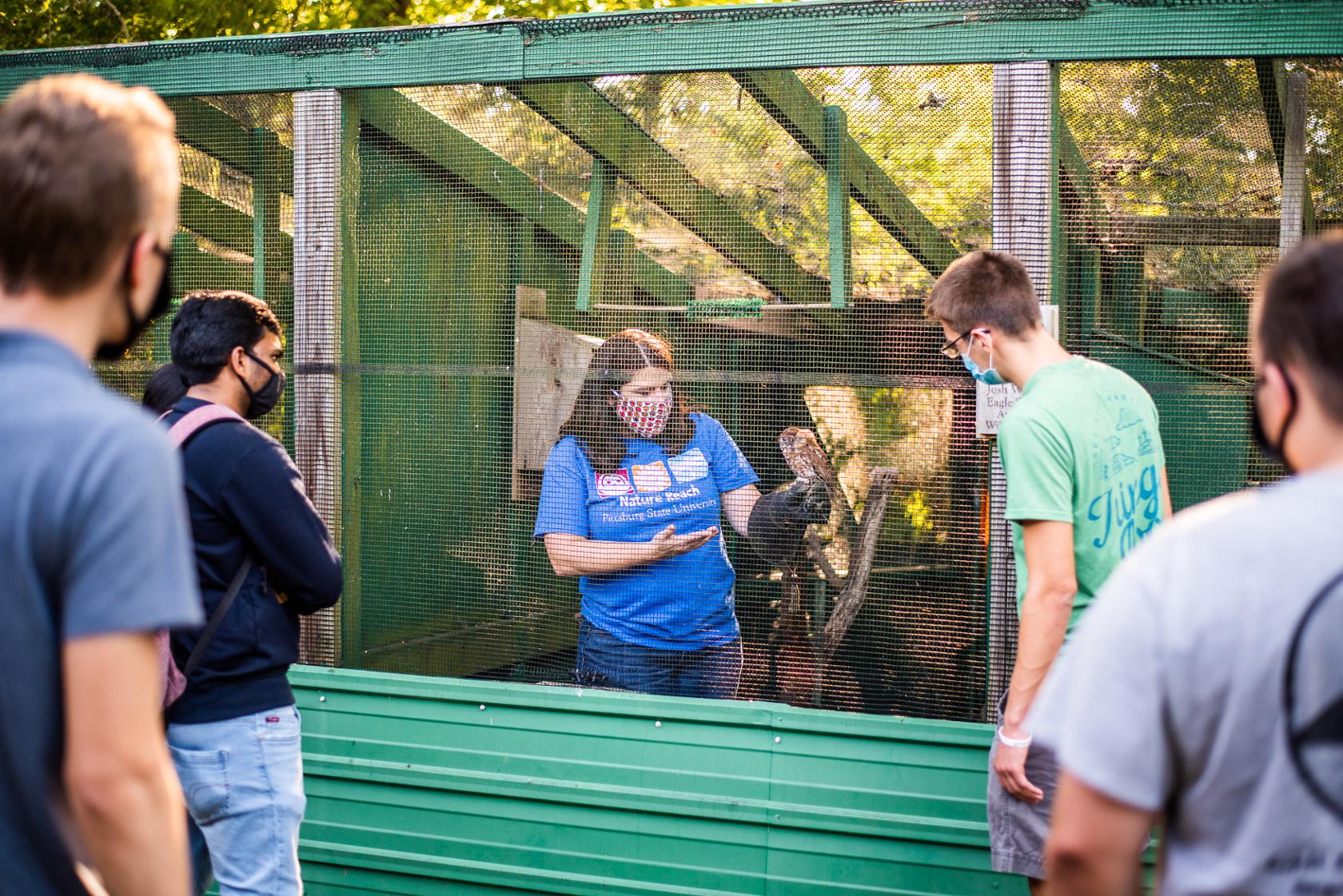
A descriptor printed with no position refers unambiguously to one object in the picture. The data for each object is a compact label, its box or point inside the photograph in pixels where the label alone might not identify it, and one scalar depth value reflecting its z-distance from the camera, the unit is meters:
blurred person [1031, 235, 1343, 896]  1.35
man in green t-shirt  2.82
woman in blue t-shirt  3.83
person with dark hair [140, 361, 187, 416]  3.45
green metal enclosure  3.46
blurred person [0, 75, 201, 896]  1.33
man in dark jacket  2.83
